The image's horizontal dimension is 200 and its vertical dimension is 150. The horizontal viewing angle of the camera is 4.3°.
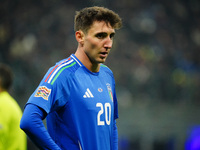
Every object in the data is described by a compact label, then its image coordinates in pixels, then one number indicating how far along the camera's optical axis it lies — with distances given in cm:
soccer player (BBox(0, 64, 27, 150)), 1398
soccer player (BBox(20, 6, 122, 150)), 1264
